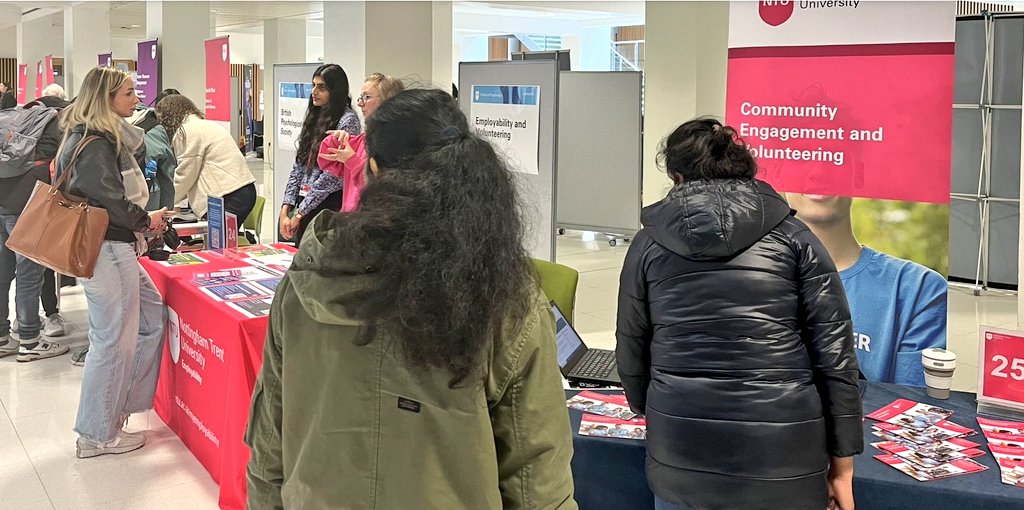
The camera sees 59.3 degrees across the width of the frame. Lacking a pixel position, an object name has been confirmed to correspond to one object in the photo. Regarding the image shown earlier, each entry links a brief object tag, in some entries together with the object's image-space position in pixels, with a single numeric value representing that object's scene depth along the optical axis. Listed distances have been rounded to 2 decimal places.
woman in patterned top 4.61
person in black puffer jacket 1.94
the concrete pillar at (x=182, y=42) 8.76
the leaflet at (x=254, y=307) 3.16
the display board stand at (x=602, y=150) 8.88
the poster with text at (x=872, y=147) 2.85
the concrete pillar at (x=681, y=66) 6.70
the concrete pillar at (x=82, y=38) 11.95
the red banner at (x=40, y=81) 13.08
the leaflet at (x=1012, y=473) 2.09
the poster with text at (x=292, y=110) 6.06
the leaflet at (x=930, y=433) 2.37
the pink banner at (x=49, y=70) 12.66
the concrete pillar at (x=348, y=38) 6.36
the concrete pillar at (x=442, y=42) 9.44
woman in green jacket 1.22
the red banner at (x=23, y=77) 15.27
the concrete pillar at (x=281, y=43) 16.55
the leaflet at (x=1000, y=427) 2.41
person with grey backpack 5.01
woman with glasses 4.28
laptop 2.89
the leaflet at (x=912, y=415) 2.48
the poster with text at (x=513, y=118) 4.04
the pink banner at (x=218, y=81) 7.03
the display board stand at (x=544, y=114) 3.94
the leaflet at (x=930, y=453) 2.22
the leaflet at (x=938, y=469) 2.13
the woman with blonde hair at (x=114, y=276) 3.42
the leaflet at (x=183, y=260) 4.08
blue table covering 2.07
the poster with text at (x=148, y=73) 8.62
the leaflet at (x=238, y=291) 3.43
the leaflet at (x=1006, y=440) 2.32
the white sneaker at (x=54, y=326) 5.63
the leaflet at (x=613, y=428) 2.40
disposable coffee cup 2.67
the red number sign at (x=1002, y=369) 2.53
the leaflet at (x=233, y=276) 3.72
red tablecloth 3.10
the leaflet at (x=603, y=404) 2.56
